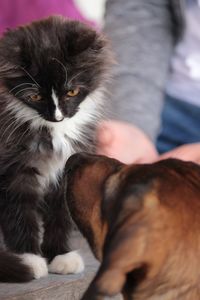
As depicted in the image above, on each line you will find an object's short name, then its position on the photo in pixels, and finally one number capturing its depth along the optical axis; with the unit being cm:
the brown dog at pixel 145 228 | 64
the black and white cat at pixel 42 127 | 81
